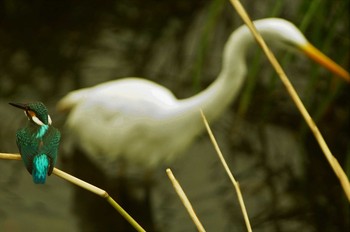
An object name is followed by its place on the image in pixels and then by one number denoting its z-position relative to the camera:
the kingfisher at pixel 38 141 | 7.07
